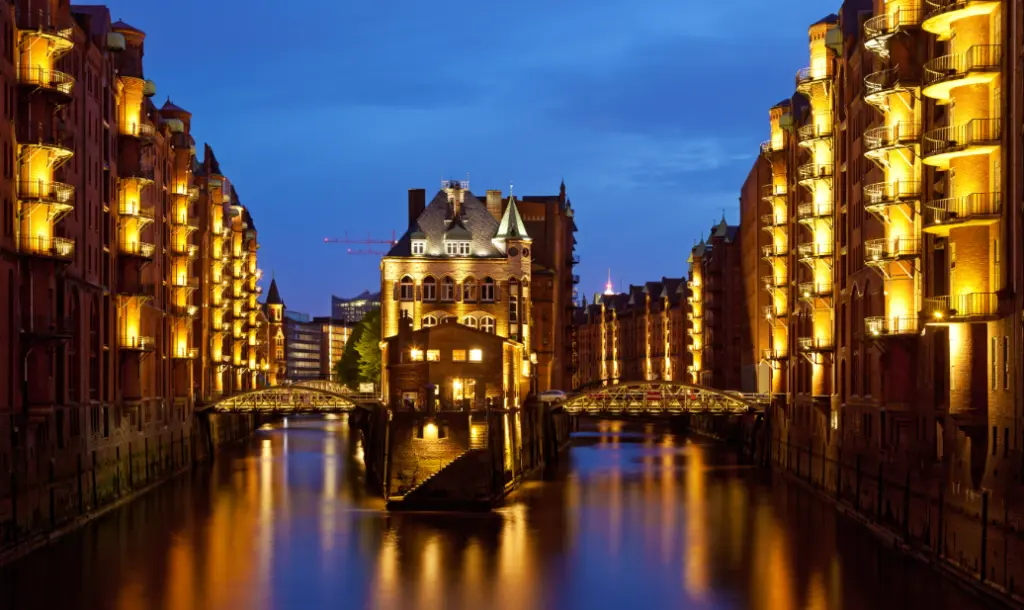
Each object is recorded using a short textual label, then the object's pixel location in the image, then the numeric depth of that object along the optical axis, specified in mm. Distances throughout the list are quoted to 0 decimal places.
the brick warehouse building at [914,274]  43844
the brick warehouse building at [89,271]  54188
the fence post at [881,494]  59425
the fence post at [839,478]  69562
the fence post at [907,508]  53469
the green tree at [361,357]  141750
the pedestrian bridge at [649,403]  101375
